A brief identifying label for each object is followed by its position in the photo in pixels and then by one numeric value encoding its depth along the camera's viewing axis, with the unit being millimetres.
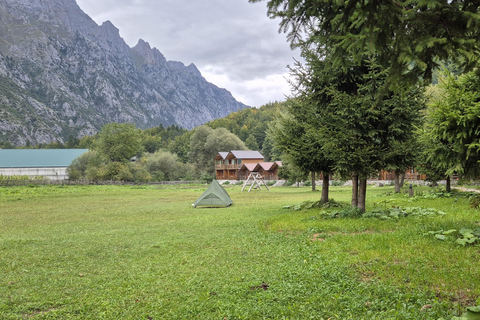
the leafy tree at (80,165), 72519
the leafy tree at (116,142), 66188
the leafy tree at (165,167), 74062
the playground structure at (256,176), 43406
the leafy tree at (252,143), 107000
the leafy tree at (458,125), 8672
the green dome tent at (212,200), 21062
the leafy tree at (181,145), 102788
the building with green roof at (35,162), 87875
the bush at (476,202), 8661
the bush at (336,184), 49438
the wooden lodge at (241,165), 69688
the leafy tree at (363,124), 11406
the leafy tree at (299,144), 14502
